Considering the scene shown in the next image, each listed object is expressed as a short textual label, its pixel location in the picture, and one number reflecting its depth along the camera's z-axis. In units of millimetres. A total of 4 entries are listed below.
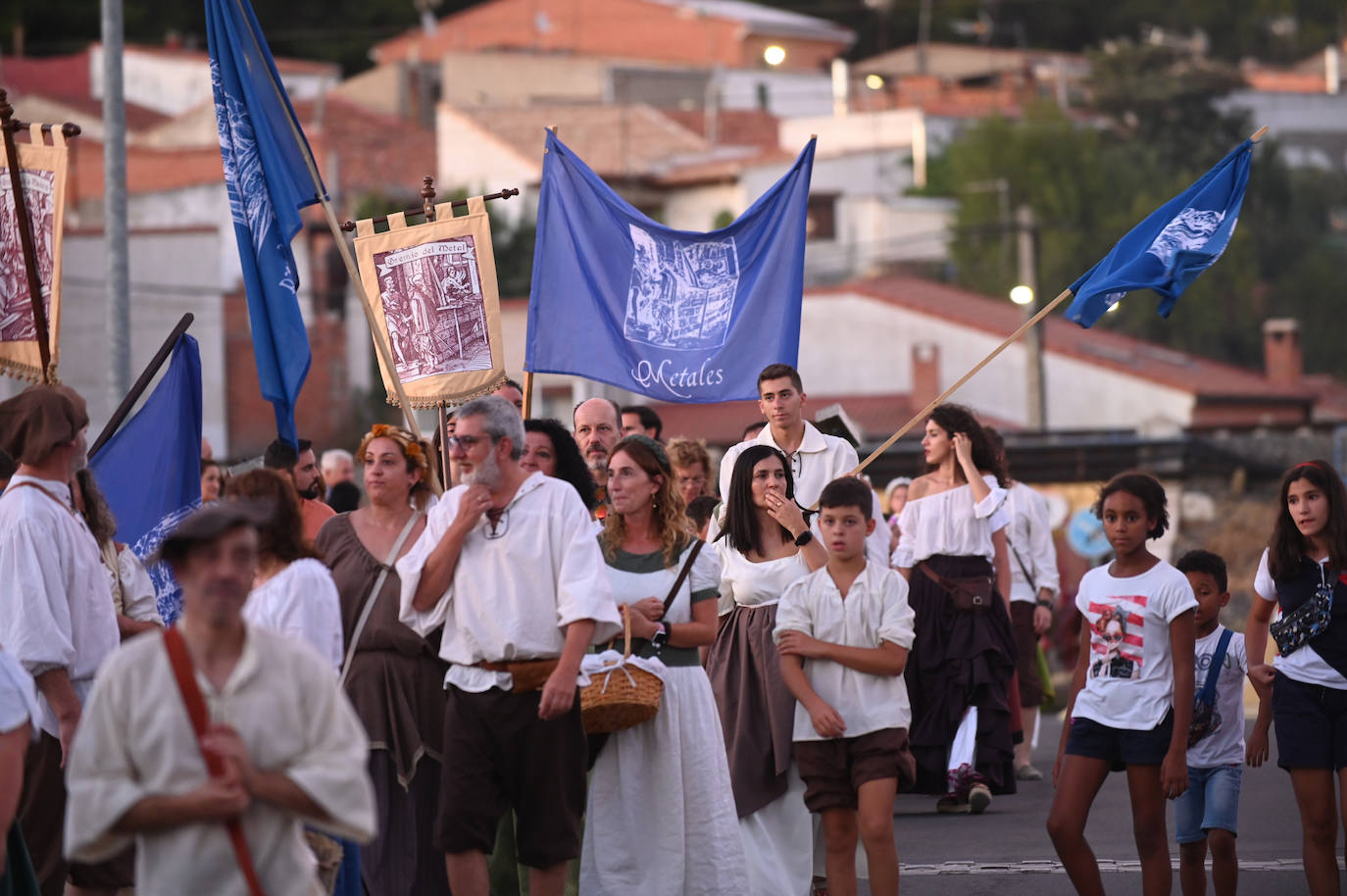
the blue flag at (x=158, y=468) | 16886
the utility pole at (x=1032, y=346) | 64943
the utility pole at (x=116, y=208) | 26636
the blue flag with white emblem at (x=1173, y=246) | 19924
